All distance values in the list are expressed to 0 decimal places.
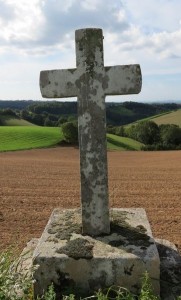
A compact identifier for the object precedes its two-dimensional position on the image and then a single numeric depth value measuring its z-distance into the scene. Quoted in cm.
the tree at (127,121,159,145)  5969
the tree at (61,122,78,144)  5080
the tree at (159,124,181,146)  5581
